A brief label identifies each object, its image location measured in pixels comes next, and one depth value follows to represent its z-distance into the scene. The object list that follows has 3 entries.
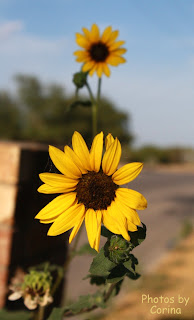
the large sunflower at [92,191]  0.54
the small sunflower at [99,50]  1.14
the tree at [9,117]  20.48
